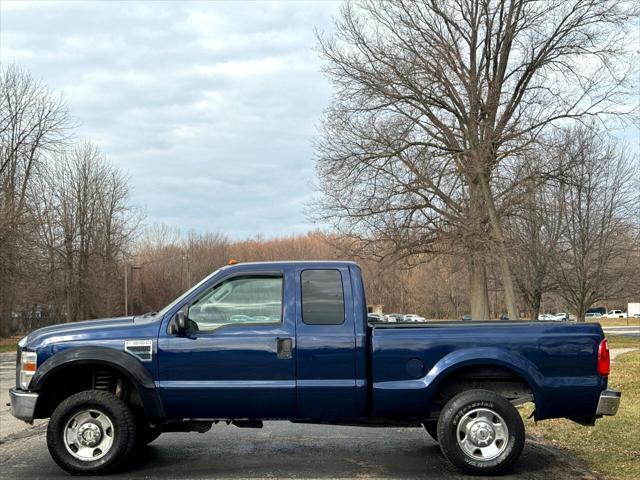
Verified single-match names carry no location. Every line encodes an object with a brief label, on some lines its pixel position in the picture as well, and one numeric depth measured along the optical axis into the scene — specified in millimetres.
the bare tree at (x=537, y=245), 29422
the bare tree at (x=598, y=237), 33844
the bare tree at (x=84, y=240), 54000
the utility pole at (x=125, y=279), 62688
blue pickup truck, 6645
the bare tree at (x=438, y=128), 26297
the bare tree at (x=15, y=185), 31875
